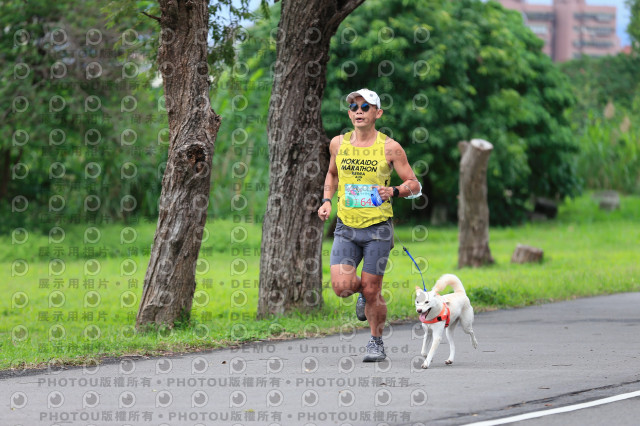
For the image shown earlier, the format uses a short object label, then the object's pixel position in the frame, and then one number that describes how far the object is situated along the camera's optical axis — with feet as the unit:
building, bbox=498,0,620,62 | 520.01
